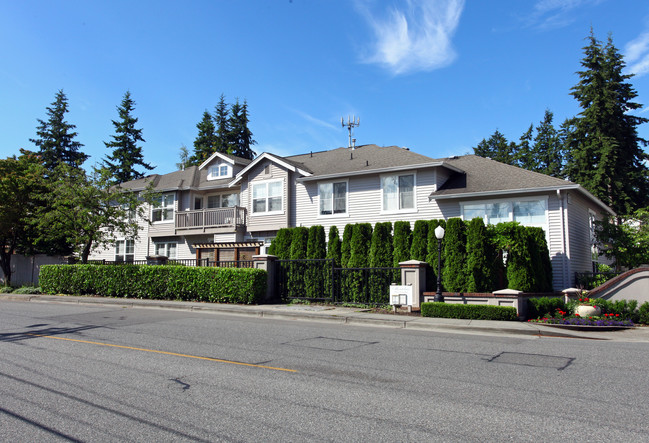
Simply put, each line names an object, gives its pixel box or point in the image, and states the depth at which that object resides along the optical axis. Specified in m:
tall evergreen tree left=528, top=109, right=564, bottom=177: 50.99
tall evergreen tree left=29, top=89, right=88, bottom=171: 55.19
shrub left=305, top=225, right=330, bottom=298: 19.17
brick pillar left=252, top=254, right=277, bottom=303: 19.50
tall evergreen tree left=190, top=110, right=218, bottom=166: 59.16
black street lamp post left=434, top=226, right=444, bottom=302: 15.73
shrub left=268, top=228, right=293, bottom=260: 21.17
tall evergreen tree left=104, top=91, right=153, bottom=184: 57.03
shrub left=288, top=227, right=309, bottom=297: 19.58
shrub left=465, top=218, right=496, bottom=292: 16.58
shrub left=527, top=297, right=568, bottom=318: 14.77
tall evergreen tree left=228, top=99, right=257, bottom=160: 59.62
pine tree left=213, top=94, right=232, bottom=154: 58.72
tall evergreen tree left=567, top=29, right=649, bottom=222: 35.69
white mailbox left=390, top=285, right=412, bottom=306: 16.00
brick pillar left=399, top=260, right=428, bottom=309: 16.50
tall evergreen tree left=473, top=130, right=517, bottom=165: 58.59
